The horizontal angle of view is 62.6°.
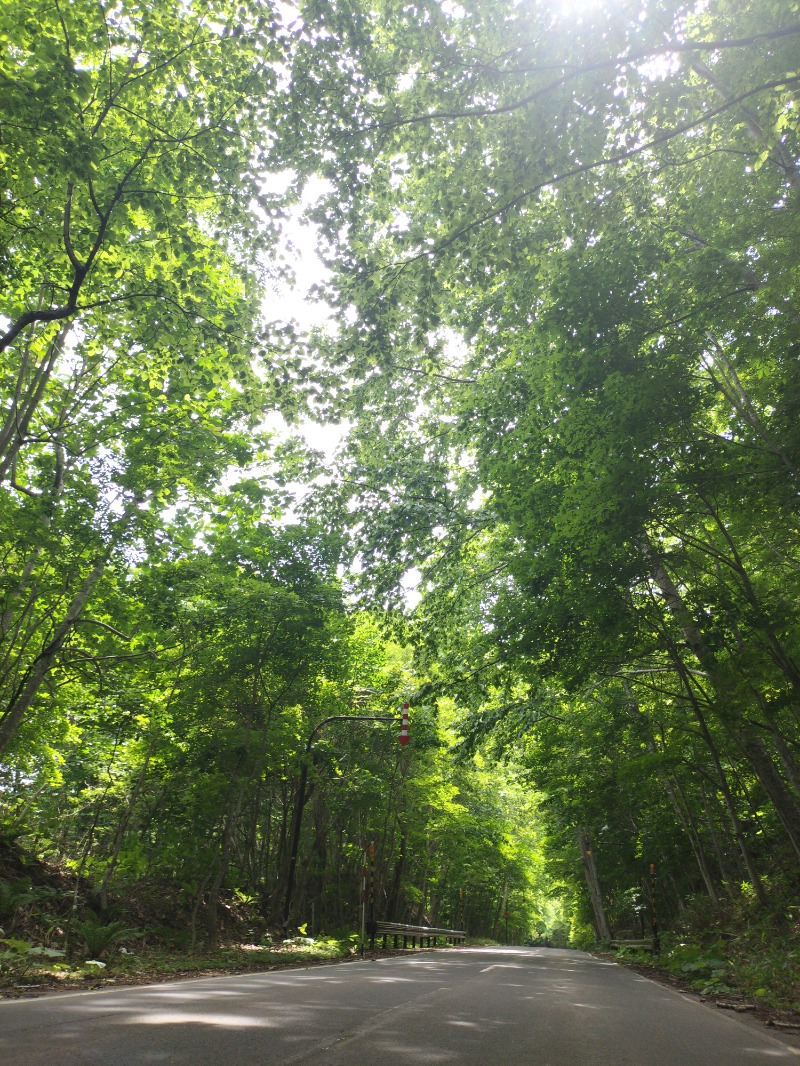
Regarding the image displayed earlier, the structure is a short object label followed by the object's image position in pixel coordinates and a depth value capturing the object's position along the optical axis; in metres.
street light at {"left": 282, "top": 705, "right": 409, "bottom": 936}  16.02
